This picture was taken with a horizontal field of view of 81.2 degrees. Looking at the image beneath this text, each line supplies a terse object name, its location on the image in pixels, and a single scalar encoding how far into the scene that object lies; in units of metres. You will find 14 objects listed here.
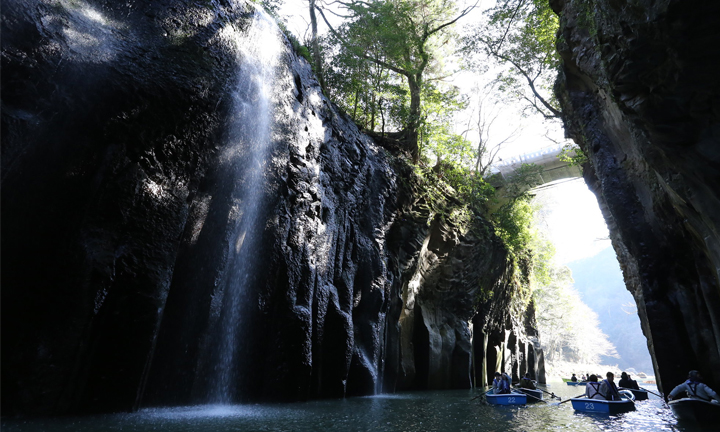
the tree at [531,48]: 17.59
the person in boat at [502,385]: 13.04
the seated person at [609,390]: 11.59
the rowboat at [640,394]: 15.62
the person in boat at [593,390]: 11.58
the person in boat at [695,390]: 8.90
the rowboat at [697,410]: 8.71
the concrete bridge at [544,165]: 28.75
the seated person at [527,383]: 14.77
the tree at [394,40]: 20.02
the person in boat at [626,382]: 16.95
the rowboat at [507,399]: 12.65
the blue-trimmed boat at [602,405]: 11.10
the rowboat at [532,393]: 13.89
